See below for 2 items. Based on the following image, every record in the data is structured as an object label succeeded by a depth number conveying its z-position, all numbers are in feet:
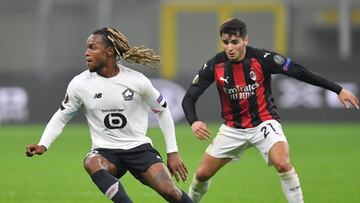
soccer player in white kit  59.26
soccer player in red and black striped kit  66.49
